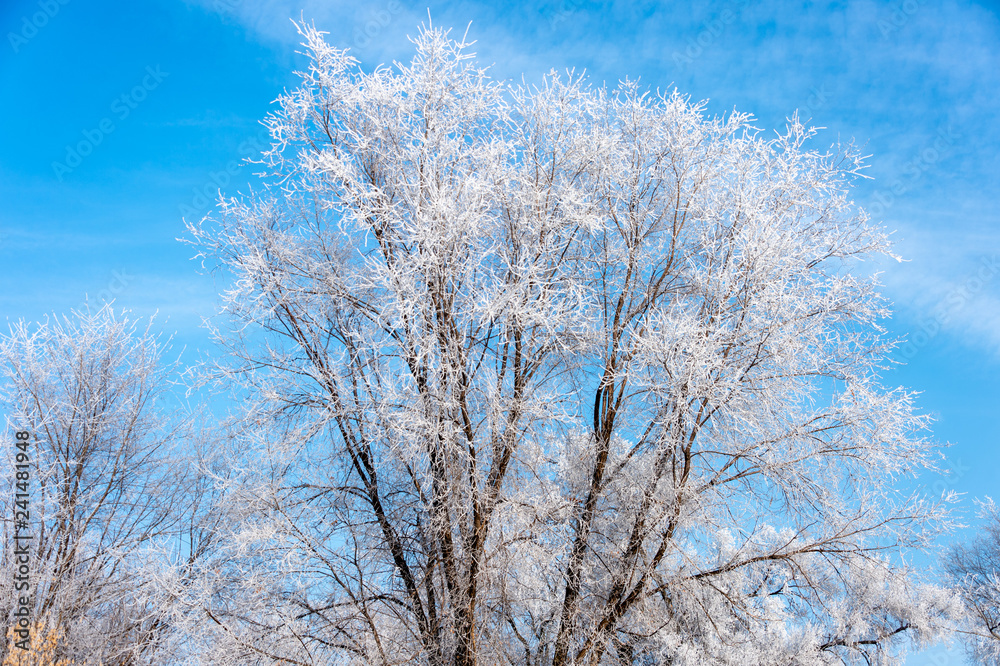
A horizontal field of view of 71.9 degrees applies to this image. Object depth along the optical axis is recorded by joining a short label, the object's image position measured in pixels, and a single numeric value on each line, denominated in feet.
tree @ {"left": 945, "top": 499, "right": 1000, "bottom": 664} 47.57
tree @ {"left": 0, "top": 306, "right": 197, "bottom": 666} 39.14
